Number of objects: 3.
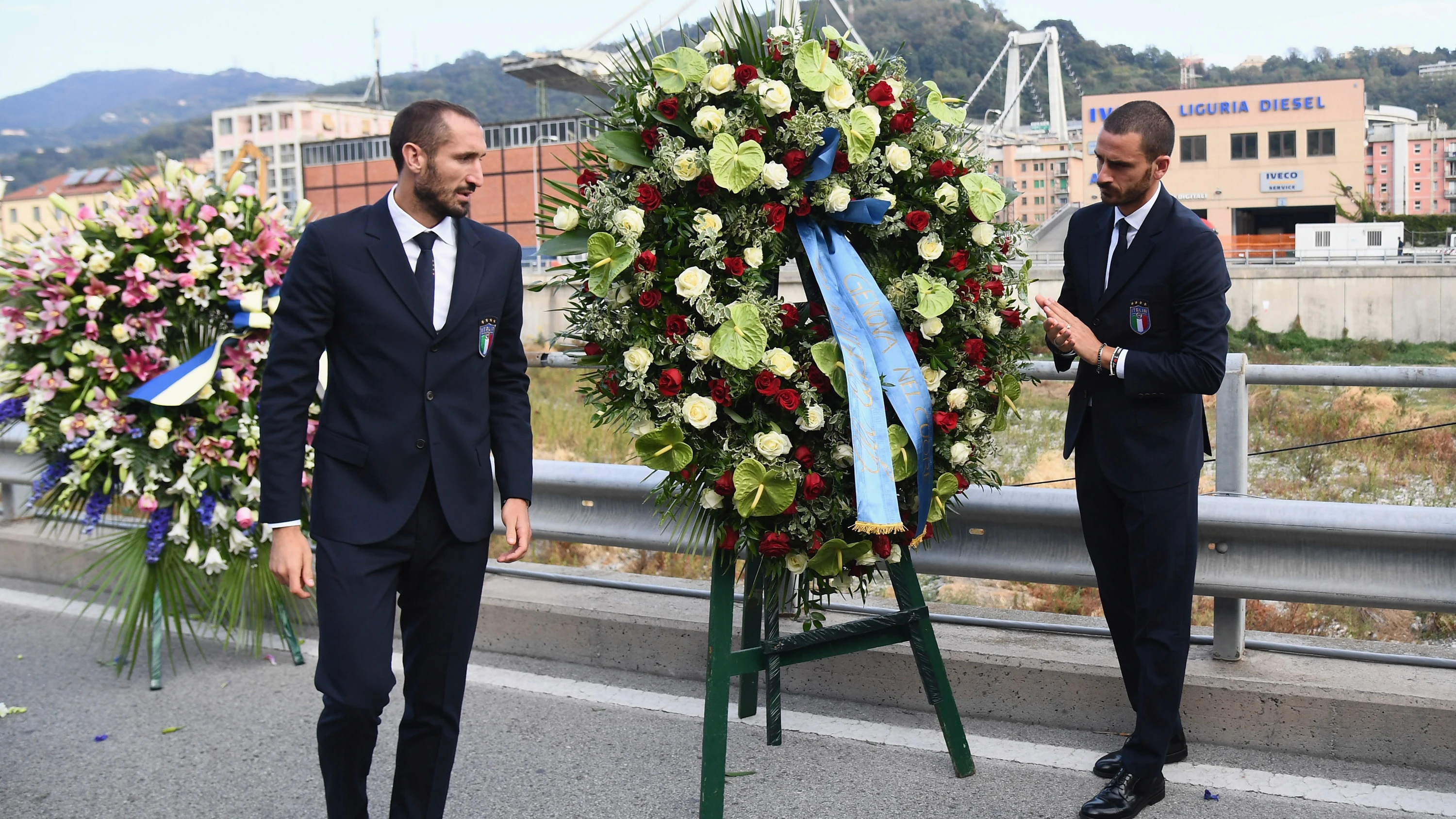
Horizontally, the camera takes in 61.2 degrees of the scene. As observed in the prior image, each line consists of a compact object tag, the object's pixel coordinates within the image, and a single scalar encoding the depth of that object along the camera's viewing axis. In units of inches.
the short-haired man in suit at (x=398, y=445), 120.1
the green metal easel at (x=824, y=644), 142.8
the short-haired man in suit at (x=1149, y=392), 138.6
